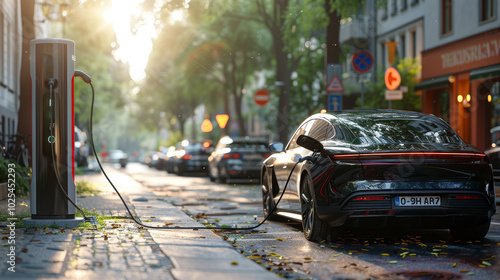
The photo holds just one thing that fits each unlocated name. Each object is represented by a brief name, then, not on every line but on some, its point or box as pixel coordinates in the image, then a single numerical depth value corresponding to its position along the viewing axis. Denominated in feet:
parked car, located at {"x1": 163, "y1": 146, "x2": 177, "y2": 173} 130.13
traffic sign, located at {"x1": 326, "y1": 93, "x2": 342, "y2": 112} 73.00
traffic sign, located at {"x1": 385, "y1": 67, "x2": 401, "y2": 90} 76.43
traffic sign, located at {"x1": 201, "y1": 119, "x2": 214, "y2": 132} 160.97
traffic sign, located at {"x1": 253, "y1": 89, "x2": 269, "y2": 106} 102.27
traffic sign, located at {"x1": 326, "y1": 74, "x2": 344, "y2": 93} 71.77
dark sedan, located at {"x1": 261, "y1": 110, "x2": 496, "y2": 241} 27.40
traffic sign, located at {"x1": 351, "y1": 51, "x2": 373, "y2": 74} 68.13
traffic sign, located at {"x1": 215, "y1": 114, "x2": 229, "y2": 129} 137.80
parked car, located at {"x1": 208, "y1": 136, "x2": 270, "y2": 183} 83.25
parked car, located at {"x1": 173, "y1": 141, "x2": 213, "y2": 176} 115.55
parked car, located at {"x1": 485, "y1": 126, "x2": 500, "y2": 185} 50.16
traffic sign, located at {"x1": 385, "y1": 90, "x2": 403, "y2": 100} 70.54
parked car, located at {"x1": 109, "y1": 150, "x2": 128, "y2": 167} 241.26
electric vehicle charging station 30.53
